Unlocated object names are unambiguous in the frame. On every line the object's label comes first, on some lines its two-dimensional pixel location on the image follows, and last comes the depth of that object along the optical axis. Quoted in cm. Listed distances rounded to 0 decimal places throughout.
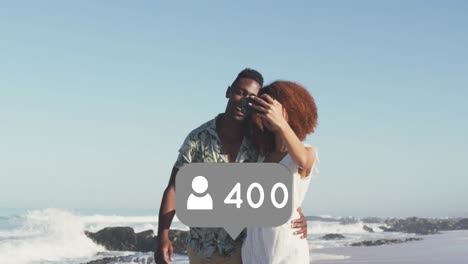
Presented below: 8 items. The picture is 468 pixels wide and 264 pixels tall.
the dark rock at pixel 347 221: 1952
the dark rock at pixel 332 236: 1520
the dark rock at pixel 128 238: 1220
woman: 280
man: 354
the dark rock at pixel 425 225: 1668
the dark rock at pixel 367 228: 1802
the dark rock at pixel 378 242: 1307
